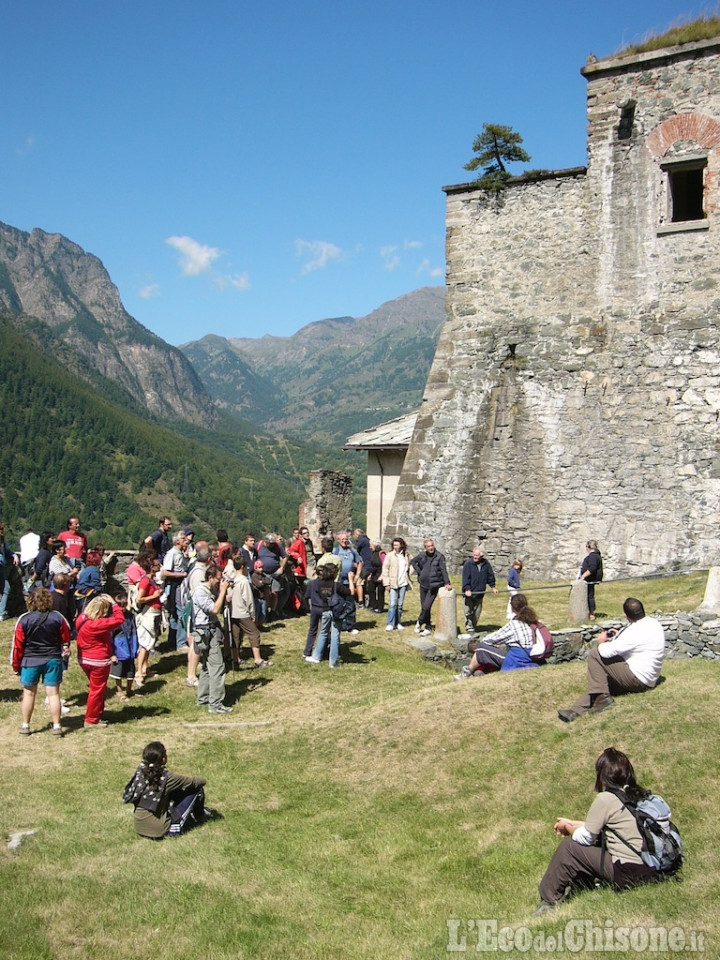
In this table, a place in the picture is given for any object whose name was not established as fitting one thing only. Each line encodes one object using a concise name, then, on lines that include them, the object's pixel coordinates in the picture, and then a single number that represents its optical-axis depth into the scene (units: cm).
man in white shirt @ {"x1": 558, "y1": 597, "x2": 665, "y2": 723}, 825
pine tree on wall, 1866
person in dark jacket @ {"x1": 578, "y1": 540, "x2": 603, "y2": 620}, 1367
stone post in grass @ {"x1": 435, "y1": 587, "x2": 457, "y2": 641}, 1370
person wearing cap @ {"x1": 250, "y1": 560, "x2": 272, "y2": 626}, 1364
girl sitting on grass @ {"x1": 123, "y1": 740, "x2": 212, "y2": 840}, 717
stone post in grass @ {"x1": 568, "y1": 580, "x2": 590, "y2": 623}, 1329
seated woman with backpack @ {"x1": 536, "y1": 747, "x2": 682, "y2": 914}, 546
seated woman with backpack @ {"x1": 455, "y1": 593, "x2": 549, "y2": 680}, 1017
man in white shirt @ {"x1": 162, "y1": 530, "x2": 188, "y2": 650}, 1242
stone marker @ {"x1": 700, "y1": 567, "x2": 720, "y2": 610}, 1096
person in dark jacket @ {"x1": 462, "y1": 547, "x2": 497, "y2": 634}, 1398
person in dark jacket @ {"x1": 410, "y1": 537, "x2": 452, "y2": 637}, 1426
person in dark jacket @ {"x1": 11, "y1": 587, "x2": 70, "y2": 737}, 923
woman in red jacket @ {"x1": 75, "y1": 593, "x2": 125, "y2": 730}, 948
